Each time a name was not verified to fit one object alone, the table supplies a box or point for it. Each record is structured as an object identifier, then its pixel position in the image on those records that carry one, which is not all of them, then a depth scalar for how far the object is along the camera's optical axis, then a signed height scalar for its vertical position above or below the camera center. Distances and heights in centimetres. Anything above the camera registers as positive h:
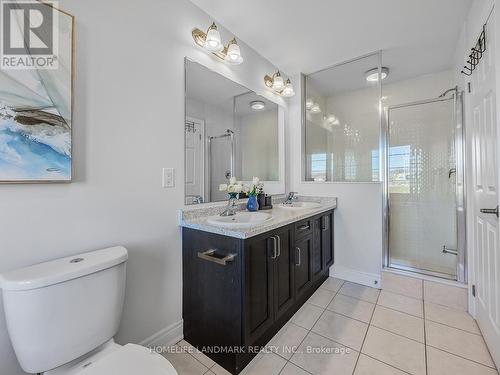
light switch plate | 147 +7
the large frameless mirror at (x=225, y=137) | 168 +47
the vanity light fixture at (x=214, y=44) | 165 +110
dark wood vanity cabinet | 129 -64
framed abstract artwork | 92 +42
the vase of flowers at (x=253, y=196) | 206 -7
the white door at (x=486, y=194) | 130 -4
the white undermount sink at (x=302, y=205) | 223 -18
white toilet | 80 -50
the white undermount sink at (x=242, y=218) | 138 -21
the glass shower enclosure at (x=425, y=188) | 257 -1
